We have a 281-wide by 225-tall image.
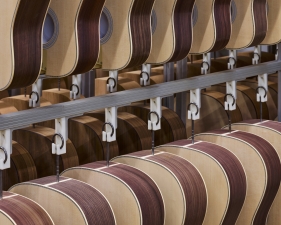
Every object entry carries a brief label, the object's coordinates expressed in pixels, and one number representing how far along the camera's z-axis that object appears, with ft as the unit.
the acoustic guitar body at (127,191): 10.33
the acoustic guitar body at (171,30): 11.51
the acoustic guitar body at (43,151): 12.23
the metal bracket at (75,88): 12.10
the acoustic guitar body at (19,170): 11.62
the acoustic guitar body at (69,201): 9.58
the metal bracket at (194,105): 12.44
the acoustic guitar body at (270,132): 13.59
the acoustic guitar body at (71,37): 9.81
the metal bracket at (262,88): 13.88
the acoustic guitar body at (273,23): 14.20
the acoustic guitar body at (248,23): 13.29
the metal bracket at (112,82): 11.87
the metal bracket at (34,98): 11.25
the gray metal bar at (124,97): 9.42
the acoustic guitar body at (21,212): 8.79
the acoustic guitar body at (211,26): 12.45
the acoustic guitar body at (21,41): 8.60
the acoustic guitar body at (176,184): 11.07
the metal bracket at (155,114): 11.70
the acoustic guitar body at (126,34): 10.70
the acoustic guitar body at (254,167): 12.69
